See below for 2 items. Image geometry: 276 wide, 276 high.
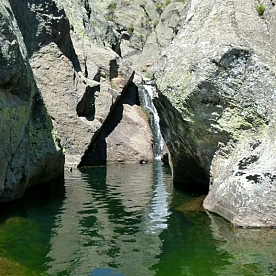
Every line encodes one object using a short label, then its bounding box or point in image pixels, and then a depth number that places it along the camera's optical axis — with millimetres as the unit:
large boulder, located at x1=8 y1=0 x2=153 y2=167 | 20346
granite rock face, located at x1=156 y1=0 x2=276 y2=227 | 9465
